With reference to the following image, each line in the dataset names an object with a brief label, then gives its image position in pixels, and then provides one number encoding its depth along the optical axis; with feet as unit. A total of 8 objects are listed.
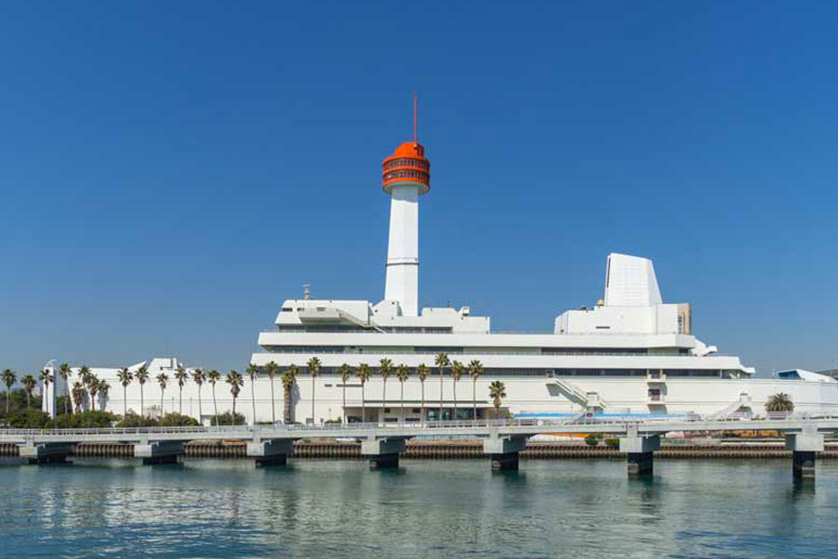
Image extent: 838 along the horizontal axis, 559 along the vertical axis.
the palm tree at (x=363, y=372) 367.45
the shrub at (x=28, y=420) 362.12
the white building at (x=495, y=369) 383.86
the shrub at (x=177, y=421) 363.35
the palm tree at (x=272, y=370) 371.56
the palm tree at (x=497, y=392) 375.86
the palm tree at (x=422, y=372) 367.66
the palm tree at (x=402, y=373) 370.71
